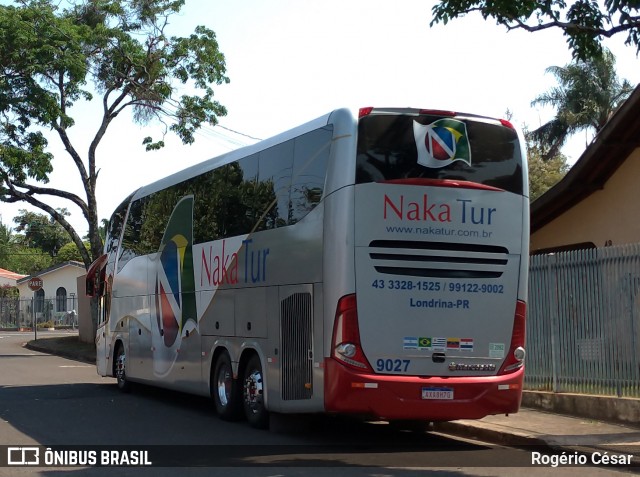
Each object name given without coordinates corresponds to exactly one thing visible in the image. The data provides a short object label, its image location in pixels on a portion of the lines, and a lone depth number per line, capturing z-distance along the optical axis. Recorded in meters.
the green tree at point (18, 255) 107.12
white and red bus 10.97
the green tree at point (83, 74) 29.98
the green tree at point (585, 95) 50.25
